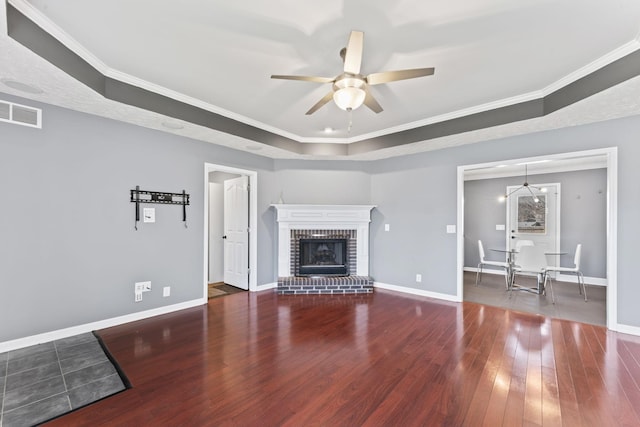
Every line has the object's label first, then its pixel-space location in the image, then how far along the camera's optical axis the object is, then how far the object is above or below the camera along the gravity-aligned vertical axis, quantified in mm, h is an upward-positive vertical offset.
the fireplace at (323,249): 4949 -689
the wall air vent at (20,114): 2719 +971
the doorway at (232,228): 4984 -284
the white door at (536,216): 6145 -34
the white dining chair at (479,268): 5241 -1044
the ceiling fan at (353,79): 2059 +1069
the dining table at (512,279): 5002 -1227
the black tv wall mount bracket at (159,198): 3588 +194
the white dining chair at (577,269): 4699 -925
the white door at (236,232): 5074 -366
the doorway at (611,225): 3305 -121
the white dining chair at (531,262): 4762 -825
